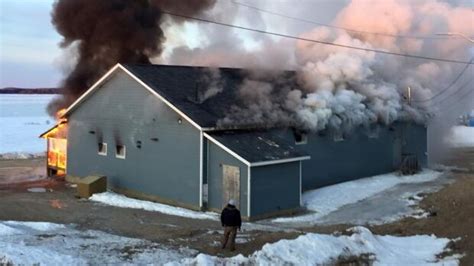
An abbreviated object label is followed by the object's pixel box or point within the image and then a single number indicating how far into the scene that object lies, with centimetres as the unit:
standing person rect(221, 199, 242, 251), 1292
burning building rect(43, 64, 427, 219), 2011
